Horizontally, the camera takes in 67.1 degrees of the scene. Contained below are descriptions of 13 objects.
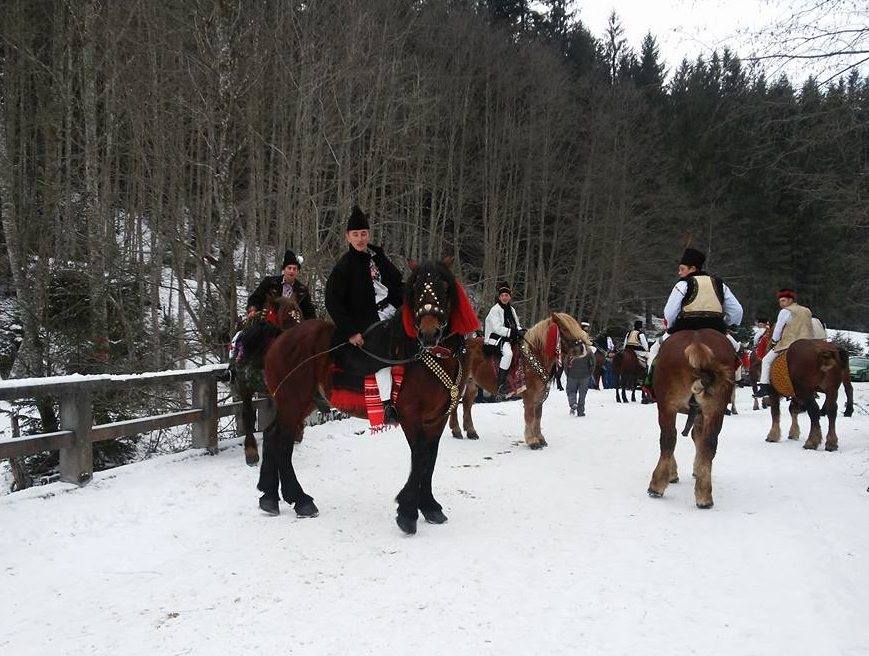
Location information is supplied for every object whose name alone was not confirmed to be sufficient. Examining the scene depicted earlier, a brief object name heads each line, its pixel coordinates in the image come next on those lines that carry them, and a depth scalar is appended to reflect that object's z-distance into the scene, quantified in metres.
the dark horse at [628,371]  18.94
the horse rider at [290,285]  8.27
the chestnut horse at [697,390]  6.37
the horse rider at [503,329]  10.11
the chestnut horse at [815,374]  9.90
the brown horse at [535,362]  10.14
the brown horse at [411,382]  5.28
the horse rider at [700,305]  6.81
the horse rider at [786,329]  10.55
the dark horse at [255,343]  7.84
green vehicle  34.00
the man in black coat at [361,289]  5.70
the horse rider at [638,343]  19.67
